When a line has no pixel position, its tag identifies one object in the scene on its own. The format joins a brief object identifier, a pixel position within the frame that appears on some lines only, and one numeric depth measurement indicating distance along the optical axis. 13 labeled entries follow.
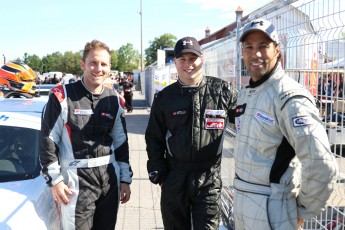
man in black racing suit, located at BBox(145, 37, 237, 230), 3.19
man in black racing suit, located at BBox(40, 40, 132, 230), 3.04
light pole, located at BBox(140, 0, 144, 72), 43.72
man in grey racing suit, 1.96
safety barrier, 2.43
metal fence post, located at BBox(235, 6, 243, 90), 4.29
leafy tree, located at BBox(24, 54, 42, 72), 94.71
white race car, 2.72
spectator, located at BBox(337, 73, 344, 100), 2.39
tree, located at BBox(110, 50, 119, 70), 103.06
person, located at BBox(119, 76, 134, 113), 20.14
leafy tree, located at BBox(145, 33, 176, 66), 108.74
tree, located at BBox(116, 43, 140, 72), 108.19
